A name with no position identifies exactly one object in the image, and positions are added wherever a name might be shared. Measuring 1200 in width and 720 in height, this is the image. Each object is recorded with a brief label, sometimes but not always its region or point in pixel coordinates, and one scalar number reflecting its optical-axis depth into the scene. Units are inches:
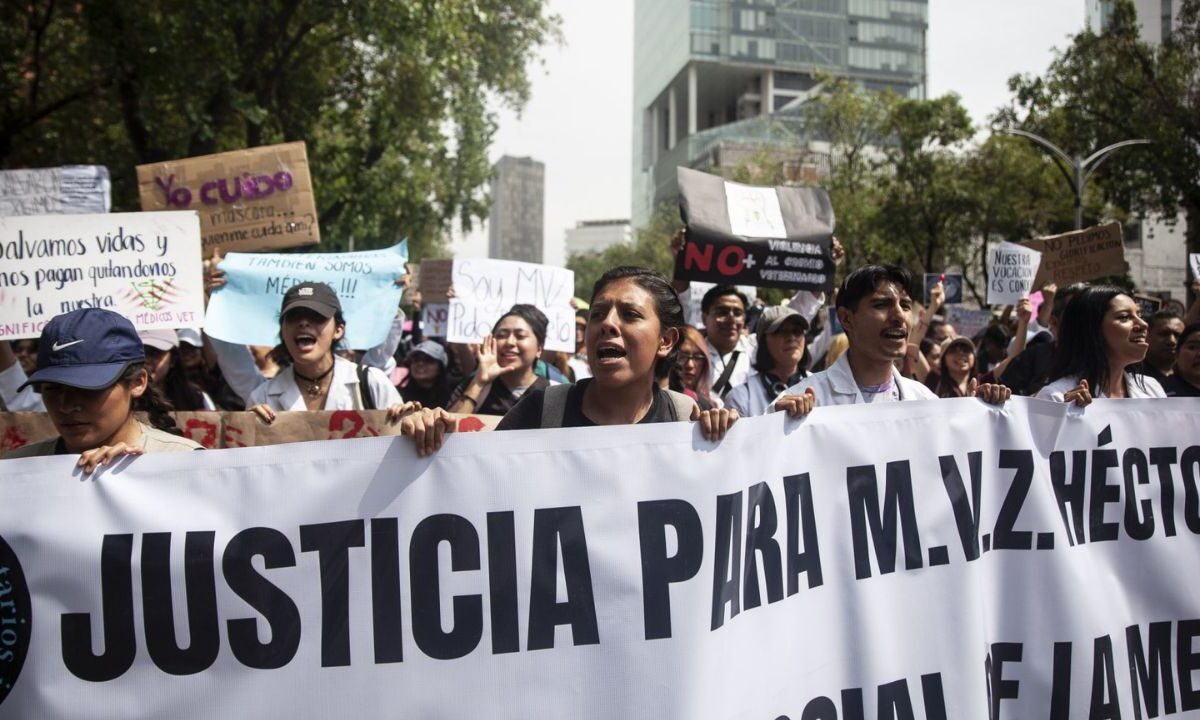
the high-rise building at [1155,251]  1605.6
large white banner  96.7
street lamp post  883.4
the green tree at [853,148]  1290.6
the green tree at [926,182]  1171.9
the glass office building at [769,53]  4232.3
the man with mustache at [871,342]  137.3
